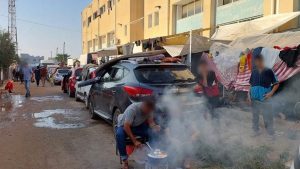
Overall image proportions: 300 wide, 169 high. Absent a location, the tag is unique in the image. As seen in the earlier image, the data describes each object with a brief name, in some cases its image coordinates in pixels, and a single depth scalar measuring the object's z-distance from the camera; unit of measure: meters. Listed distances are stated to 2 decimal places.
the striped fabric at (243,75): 8.98
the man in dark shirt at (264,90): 7.16
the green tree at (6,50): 26.30
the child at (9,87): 19.10
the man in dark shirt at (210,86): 7.40
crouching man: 5.21
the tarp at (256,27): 12.29
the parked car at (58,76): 29.10
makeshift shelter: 9.05
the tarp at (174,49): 14.09
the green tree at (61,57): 107.95
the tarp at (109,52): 24.66
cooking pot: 4.62
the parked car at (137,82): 7.18
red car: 17.38
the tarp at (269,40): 9.83
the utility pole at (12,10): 66.94
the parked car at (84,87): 13.46
